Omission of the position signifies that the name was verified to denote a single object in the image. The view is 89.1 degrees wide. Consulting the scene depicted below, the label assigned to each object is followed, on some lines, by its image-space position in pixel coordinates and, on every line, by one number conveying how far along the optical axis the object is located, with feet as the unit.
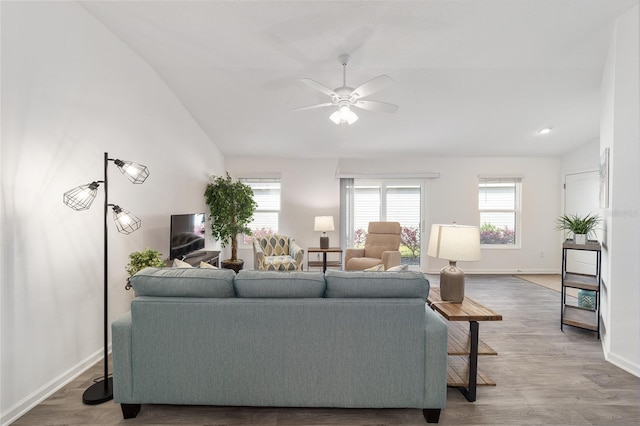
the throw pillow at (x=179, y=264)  8.36
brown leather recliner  17.03
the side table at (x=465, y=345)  7.00
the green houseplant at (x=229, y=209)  18.11
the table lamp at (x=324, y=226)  19.39
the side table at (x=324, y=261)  19.30
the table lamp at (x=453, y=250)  7.88
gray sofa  6.31
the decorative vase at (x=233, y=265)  18.33
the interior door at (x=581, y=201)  18.42
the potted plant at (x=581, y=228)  11.34
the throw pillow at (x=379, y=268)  7.98
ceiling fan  9.41
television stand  13.44
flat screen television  12.85
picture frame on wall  9.98
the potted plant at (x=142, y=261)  9.20
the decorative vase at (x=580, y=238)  11.39
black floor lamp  7.05
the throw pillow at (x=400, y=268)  7.34
